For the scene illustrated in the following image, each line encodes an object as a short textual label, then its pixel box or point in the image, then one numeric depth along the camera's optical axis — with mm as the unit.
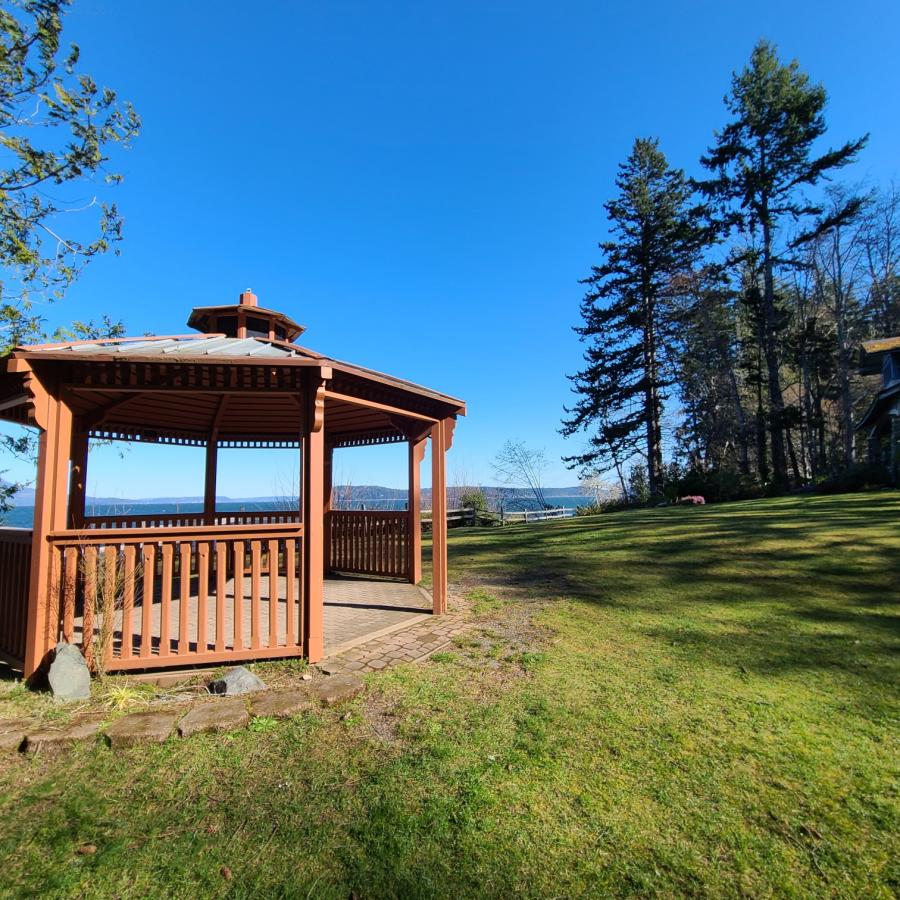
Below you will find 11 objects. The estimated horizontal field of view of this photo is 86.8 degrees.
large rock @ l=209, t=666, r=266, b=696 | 3539
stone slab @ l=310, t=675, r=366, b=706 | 3348
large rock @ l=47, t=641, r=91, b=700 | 3453
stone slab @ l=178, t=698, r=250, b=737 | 2955
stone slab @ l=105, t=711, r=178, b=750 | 2820
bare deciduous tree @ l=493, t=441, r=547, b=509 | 26469
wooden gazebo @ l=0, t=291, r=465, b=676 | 3752
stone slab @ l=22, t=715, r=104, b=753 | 2761
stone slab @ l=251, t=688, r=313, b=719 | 3154
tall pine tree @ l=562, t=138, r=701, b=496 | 23250
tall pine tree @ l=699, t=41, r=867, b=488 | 19812
